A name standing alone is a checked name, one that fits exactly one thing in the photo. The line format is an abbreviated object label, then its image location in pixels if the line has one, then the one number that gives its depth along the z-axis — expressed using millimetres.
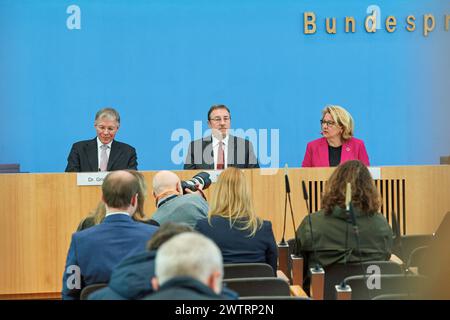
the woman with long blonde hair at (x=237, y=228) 9281
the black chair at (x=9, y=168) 14429
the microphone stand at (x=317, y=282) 8812
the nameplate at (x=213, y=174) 13250
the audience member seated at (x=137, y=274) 6090
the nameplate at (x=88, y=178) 12789
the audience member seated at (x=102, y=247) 7926
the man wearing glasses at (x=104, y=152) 13711
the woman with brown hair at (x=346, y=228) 9336
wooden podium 12555
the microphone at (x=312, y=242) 9359
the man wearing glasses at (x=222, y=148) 13953
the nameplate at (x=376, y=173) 13531
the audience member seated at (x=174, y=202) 10211
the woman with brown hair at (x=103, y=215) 9048
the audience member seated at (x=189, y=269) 5070
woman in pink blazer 13844
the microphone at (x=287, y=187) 9597
